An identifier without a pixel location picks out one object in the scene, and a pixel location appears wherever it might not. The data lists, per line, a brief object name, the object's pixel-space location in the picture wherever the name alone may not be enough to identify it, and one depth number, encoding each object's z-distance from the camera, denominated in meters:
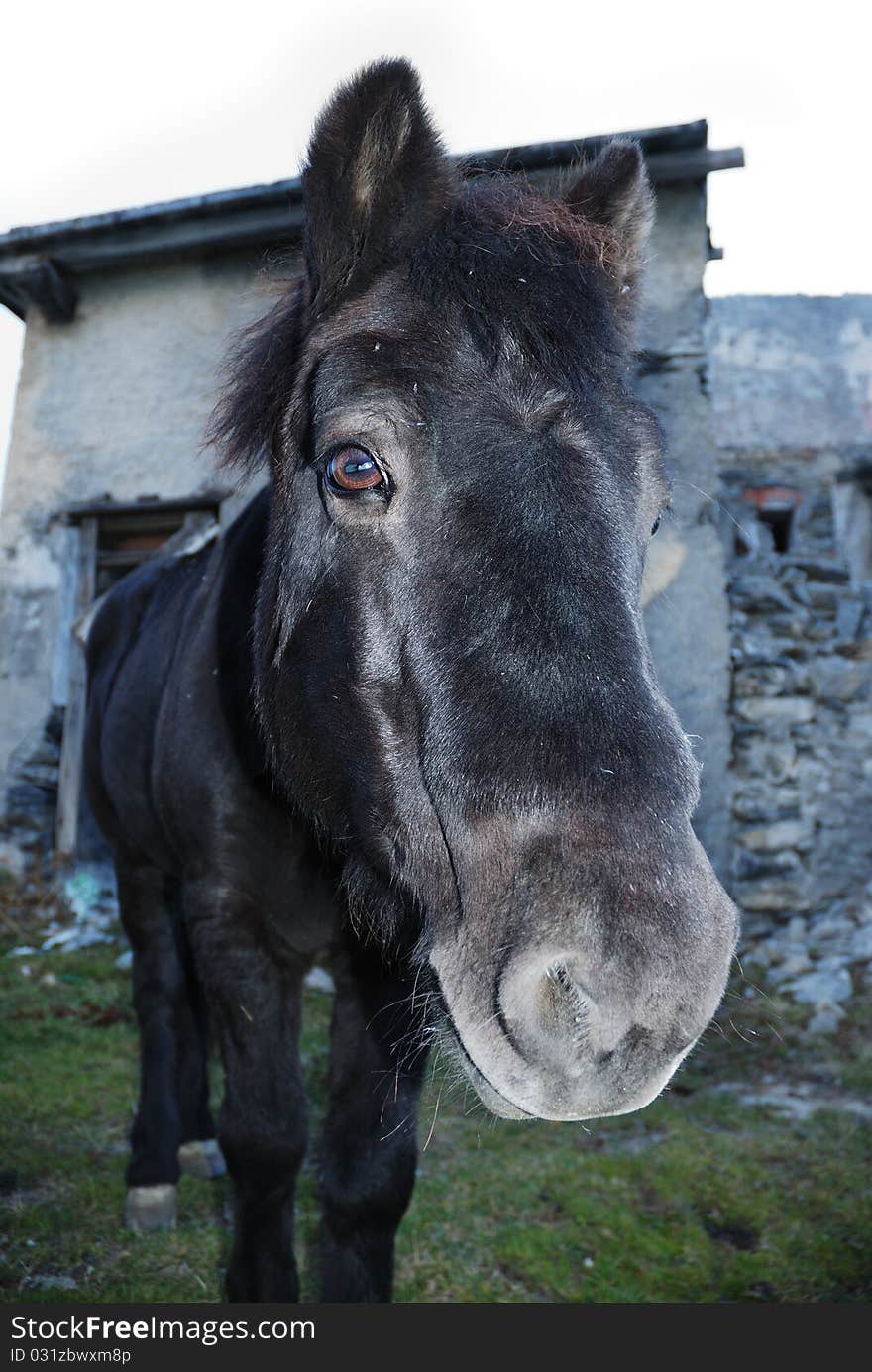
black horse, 1.30
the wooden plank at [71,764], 8.98
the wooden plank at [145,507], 8.58
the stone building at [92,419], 8.72
